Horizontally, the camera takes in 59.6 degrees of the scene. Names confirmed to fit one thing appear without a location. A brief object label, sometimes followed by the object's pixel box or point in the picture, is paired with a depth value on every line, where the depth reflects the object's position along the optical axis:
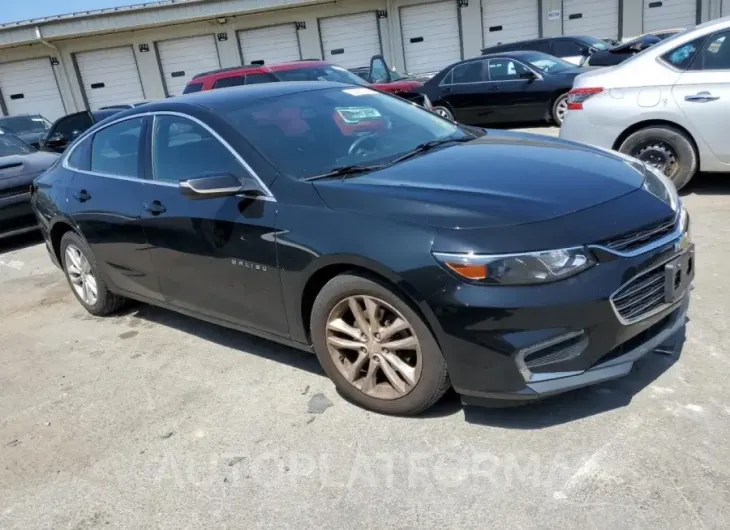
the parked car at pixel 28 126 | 14.30
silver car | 5.66
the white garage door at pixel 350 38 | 24.17
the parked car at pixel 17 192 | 7.35
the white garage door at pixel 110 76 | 25.56
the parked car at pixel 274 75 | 10.55
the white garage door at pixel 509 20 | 23.19
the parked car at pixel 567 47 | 15.16
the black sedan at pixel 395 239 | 2.59
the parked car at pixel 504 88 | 11.35
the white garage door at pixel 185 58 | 25.11
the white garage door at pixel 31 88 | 26.08
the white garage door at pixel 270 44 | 24.58
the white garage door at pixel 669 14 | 22.39
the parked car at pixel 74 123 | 12.38
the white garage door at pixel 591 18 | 22.81
